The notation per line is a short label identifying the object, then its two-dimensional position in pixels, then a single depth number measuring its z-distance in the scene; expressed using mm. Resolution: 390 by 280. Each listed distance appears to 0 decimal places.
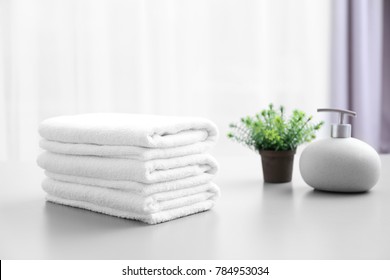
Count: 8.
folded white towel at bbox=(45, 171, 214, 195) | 1176
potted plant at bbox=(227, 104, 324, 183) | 1425
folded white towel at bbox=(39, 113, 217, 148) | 1177
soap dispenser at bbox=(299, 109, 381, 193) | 1345
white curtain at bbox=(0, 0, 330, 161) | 2121
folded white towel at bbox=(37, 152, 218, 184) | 1172
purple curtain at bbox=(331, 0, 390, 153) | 2342
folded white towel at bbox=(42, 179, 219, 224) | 1175
